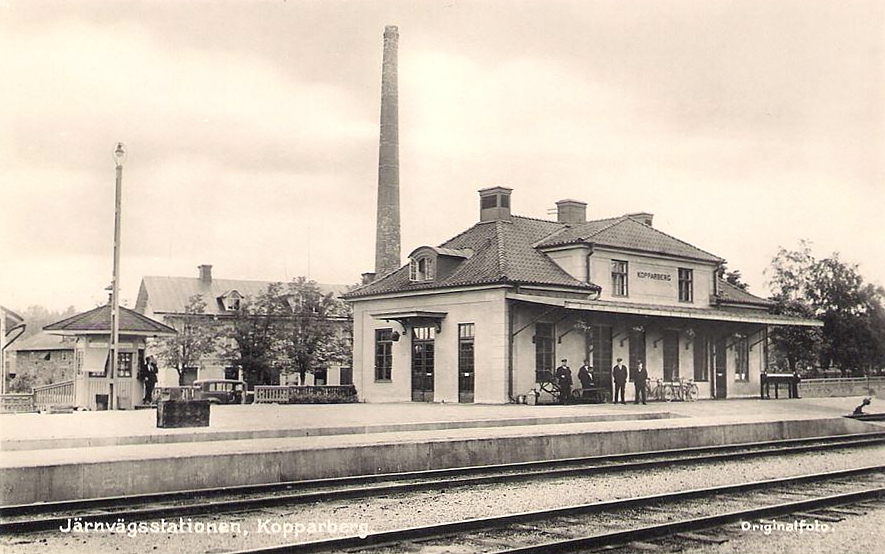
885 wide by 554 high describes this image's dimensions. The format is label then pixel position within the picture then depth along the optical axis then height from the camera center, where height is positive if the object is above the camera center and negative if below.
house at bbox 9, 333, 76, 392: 58.19 +0.50
